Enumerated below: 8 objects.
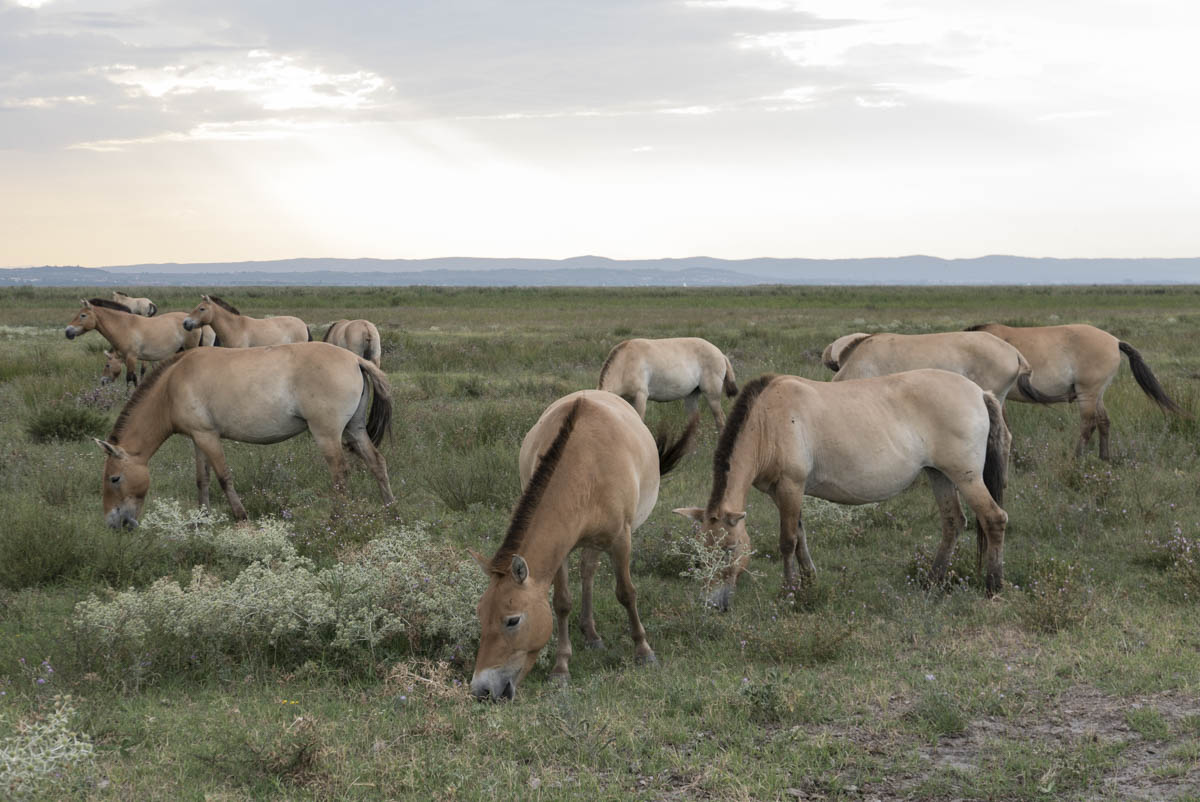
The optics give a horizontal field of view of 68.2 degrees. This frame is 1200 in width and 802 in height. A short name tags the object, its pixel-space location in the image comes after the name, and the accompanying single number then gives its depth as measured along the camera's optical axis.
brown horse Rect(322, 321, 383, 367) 16.69
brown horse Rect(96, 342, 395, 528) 8.80
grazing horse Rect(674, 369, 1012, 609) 6.73
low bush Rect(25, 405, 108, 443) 12.91
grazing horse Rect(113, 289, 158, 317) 26.36
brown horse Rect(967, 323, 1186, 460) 11.80
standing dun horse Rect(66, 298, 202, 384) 18.80
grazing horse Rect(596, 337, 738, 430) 12.80
